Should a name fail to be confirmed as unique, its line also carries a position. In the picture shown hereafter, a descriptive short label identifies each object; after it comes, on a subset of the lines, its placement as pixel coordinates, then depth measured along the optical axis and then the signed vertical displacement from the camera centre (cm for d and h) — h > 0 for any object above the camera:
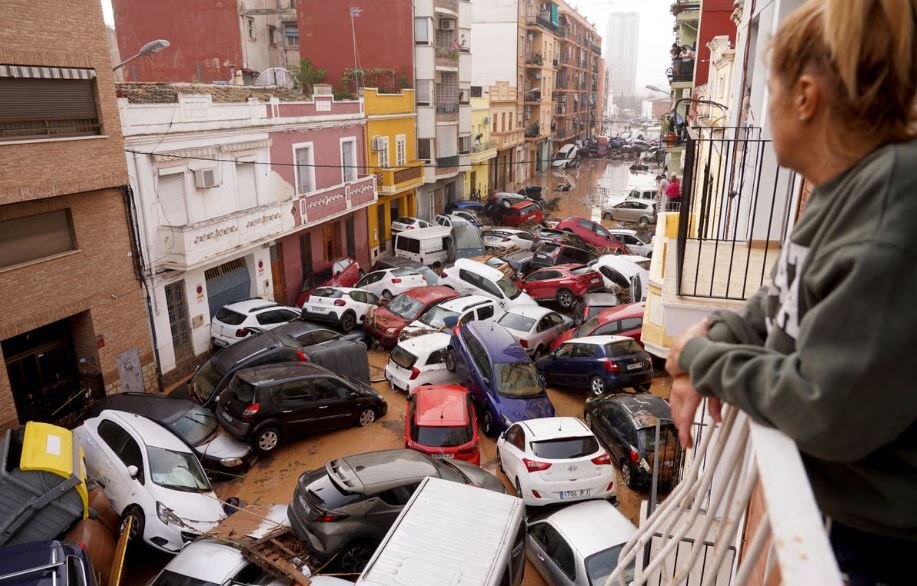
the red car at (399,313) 1688 -534
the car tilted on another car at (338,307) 1747 -528
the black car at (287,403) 1120 -526
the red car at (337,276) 2125 -546
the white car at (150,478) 848 -505
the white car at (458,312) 1630 -521
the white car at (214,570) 676 -485
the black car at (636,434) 1020 -545
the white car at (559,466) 969 -538
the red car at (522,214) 3353 -529
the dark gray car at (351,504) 773 -481
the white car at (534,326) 1609 -546
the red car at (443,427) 1074 -537
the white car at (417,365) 1402 -554
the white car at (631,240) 2663 -536
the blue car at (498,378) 1225 -528
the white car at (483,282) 1881 -513
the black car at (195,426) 1066 -527
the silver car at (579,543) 751 -531
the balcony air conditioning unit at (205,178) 1616 -158
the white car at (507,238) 2654 -532
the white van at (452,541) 586 -418
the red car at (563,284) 1983 -535
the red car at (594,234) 2609 -500
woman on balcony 113 -34
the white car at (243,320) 1605 -518
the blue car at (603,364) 1370 -542
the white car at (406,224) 2805 -479
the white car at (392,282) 1988 -525
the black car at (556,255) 2373 -536
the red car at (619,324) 1509 -498
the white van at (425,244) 2466 -507
